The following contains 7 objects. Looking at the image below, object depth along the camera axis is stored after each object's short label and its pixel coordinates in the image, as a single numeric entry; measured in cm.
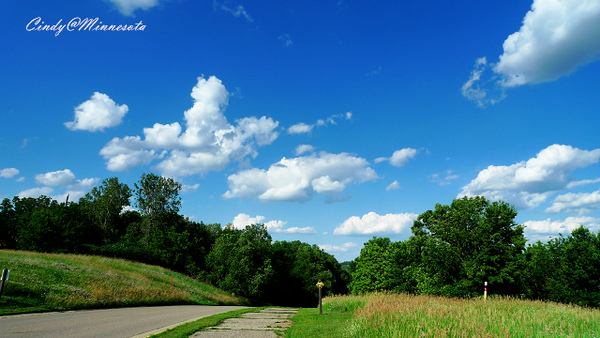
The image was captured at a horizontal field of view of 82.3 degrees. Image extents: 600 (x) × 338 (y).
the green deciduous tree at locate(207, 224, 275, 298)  5738
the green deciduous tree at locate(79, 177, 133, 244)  6906
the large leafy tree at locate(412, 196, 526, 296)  3831
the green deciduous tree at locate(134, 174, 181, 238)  6769
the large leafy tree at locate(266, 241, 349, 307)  7439
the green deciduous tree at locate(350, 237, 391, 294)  6431
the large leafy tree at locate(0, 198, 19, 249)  7456
